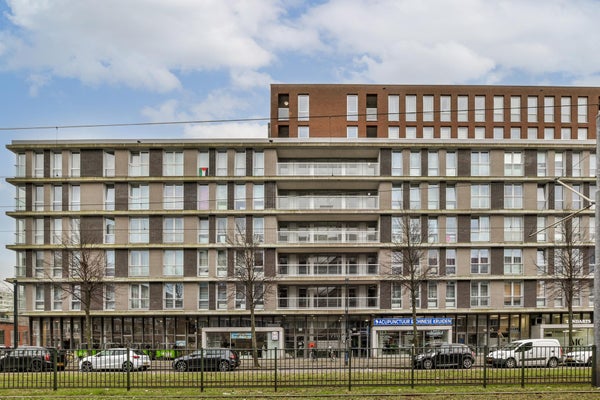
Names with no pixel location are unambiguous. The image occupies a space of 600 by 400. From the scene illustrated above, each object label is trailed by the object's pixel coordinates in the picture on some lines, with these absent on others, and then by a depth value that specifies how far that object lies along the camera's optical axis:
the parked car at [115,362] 22.93
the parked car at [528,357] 21.12
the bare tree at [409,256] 47.44
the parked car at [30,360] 21.80
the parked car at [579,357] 21.04
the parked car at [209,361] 21.89
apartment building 50.47
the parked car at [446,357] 21.75
